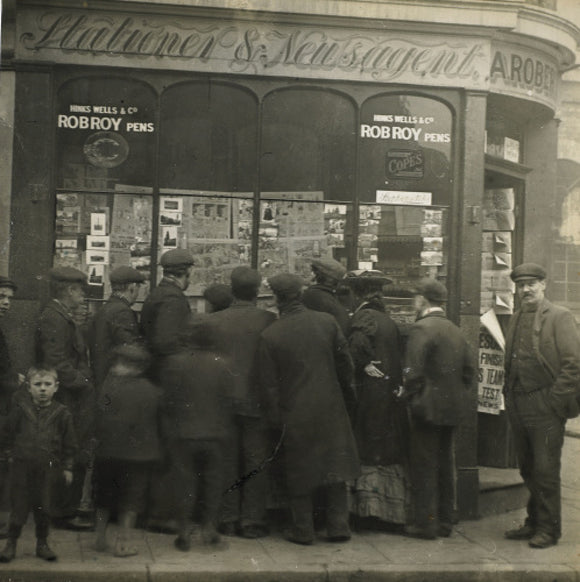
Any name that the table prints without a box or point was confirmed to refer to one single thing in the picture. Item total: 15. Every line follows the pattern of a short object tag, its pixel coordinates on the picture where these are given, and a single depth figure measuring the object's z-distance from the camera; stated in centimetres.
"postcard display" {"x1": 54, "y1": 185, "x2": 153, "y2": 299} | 845
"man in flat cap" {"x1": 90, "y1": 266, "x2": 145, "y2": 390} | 748
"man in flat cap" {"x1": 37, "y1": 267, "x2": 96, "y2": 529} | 730
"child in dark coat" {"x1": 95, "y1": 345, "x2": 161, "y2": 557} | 646
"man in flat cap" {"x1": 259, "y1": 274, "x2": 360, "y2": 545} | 705
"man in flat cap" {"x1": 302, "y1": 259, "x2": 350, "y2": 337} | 756
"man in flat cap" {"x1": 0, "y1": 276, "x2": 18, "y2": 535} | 717
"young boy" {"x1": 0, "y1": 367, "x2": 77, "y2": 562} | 627
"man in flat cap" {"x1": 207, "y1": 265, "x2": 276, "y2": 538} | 719
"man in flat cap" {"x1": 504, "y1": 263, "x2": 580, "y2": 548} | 728
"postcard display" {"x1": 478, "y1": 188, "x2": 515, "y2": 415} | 945
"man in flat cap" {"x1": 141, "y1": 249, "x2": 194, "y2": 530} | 735
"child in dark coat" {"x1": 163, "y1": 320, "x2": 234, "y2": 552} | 663
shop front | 835
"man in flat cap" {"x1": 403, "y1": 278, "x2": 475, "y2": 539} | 752
